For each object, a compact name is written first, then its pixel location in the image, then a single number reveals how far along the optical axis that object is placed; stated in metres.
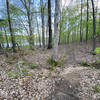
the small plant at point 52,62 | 4.57
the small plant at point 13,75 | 3.04
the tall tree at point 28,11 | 7.40
